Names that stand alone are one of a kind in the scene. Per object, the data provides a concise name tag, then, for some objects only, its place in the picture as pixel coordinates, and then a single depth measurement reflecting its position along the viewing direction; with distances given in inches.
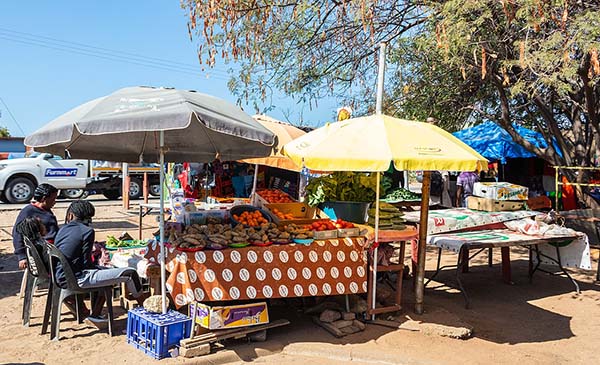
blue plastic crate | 184.7
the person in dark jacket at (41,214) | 237.6
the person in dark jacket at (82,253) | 202.2
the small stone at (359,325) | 220.2
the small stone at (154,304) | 196.7
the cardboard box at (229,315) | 189.6
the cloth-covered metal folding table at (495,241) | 260.8
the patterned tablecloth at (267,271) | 191.5
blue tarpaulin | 555.5
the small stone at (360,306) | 230.2
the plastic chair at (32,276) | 209.5
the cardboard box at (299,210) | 264.7
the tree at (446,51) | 306.5
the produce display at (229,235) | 197.9
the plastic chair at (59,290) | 198.7
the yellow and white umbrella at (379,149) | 196.7
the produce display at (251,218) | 231.3
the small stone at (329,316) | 221.3
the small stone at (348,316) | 223.3
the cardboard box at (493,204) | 354.8
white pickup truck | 733.3
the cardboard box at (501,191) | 357.7
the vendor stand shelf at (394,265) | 231.8
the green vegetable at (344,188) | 252.8
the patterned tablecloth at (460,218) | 318.7
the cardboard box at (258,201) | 275.0
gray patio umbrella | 173.0
